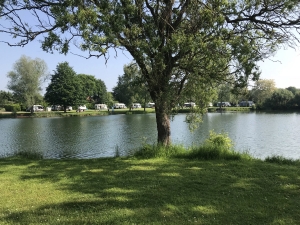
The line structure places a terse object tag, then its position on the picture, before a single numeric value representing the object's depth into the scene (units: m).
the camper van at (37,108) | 68.45
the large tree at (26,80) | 56.00
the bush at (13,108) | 66.75
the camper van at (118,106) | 90.43
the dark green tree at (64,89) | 62.06
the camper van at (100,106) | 86.75
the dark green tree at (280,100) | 73.31
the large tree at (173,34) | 7.99
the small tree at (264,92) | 78.38
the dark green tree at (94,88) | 85.06
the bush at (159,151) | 9.75
